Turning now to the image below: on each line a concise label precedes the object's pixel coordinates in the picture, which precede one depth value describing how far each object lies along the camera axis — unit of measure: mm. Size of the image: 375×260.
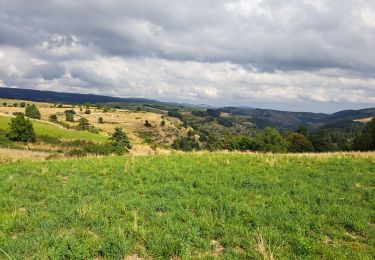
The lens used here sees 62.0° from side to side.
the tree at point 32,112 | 138662
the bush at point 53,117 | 148850
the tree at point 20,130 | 65812
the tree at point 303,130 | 118938
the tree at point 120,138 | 94600
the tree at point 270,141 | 86112
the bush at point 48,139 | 70888
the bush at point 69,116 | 157500
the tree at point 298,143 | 99375
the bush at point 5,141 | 61050
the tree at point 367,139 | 80500
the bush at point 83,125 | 133125
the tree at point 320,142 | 107938
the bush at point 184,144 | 181750
